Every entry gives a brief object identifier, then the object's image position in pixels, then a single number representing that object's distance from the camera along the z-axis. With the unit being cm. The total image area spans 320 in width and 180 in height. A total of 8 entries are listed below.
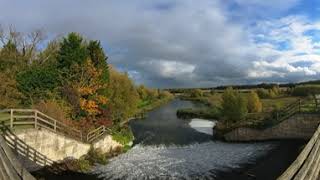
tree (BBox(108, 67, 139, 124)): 2276
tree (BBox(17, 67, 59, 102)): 1784
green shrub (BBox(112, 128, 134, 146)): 1837
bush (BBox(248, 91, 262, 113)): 2637
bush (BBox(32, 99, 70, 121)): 1471
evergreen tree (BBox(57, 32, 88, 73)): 1892
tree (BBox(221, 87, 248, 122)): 2091
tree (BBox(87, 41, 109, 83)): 2052
